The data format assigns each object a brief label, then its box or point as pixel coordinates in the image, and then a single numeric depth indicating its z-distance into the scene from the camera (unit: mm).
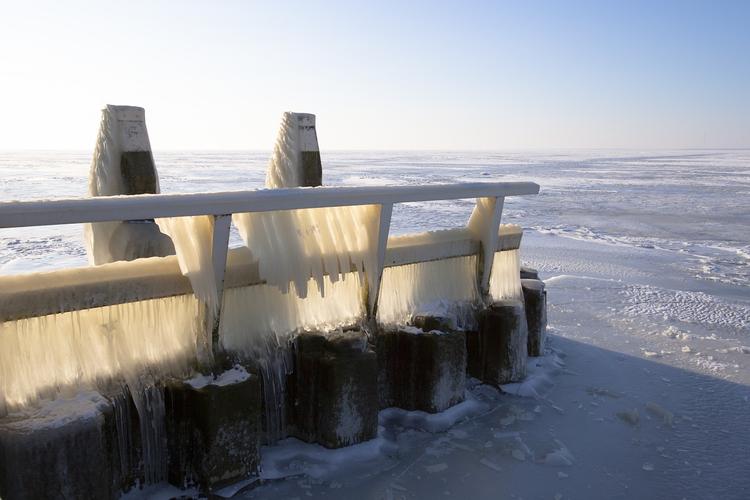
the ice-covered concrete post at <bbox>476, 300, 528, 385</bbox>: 4426
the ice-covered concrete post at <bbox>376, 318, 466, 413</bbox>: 3887
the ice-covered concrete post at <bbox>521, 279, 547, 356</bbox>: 5062
